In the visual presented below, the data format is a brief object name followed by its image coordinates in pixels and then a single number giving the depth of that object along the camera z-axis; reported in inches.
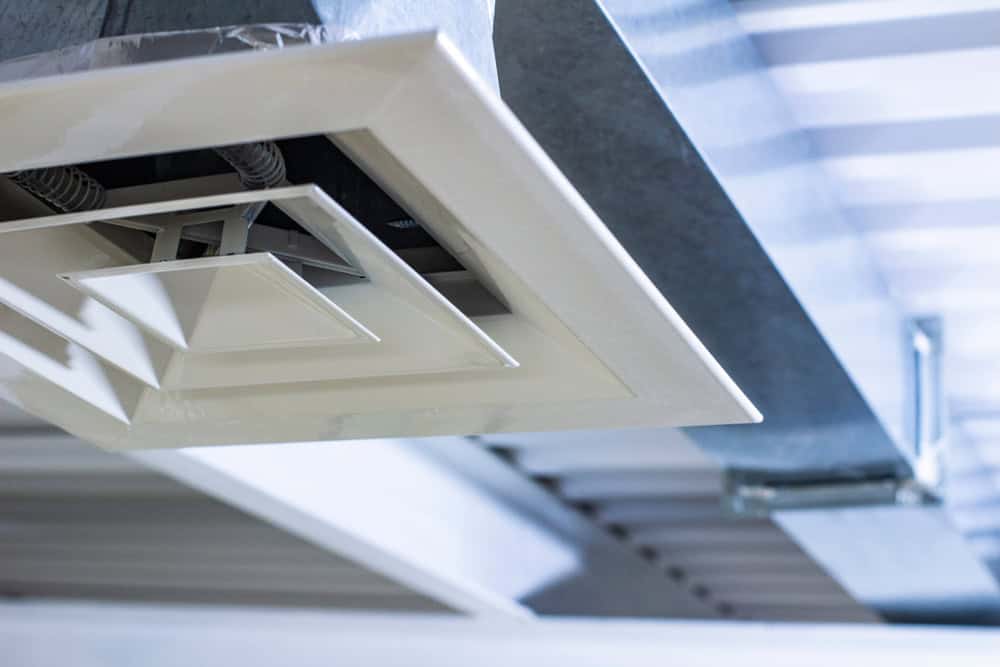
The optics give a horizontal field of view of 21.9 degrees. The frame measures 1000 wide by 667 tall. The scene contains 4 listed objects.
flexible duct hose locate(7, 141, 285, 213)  57.8
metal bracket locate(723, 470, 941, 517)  101.9
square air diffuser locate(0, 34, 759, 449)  53.8
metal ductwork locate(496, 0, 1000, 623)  68.4
